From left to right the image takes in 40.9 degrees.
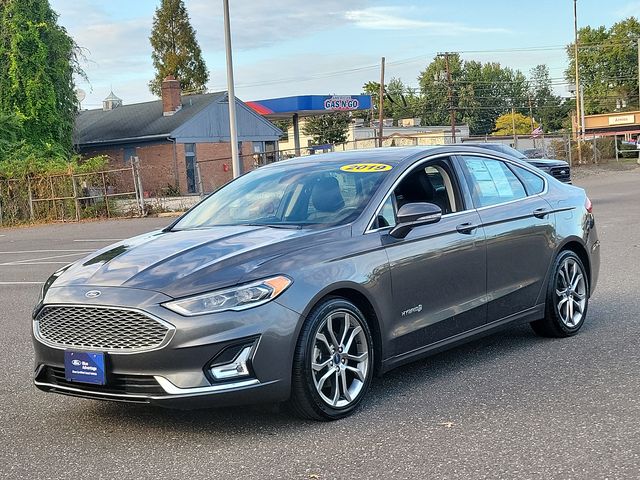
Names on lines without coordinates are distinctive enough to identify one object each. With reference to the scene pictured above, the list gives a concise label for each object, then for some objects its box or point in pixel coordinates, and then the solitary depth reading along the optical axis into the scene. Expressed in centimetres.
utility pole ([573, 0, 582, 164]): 5942
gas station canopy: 4681
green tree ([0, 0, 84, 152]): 3850
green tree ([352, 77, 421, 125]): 11314
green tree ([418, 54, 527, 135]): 11662
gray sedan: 451
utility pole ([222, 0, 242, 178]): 2359
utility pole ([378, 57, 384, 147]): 5222
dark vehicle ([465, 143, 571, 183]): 1423
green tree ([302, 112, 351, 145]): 7669
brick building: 4409
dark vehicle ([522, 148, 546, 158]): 3188
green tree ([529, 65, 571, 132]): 12394
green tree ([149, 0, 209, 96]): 8075
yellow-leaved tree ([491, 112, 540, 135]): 10975
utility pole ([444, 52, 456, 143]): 6196
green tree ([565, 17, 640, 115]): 10681
